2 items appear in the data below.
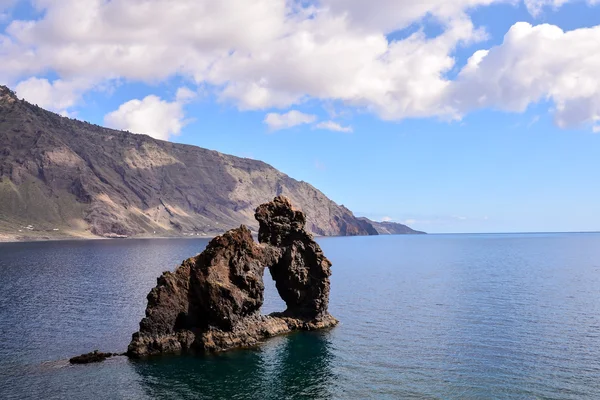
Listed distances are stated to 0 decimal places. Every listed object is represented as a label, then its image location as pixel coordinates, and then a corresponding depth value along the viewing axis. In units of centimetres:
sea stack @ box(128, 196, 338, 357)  5147
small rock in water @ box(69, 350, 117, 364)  4688
